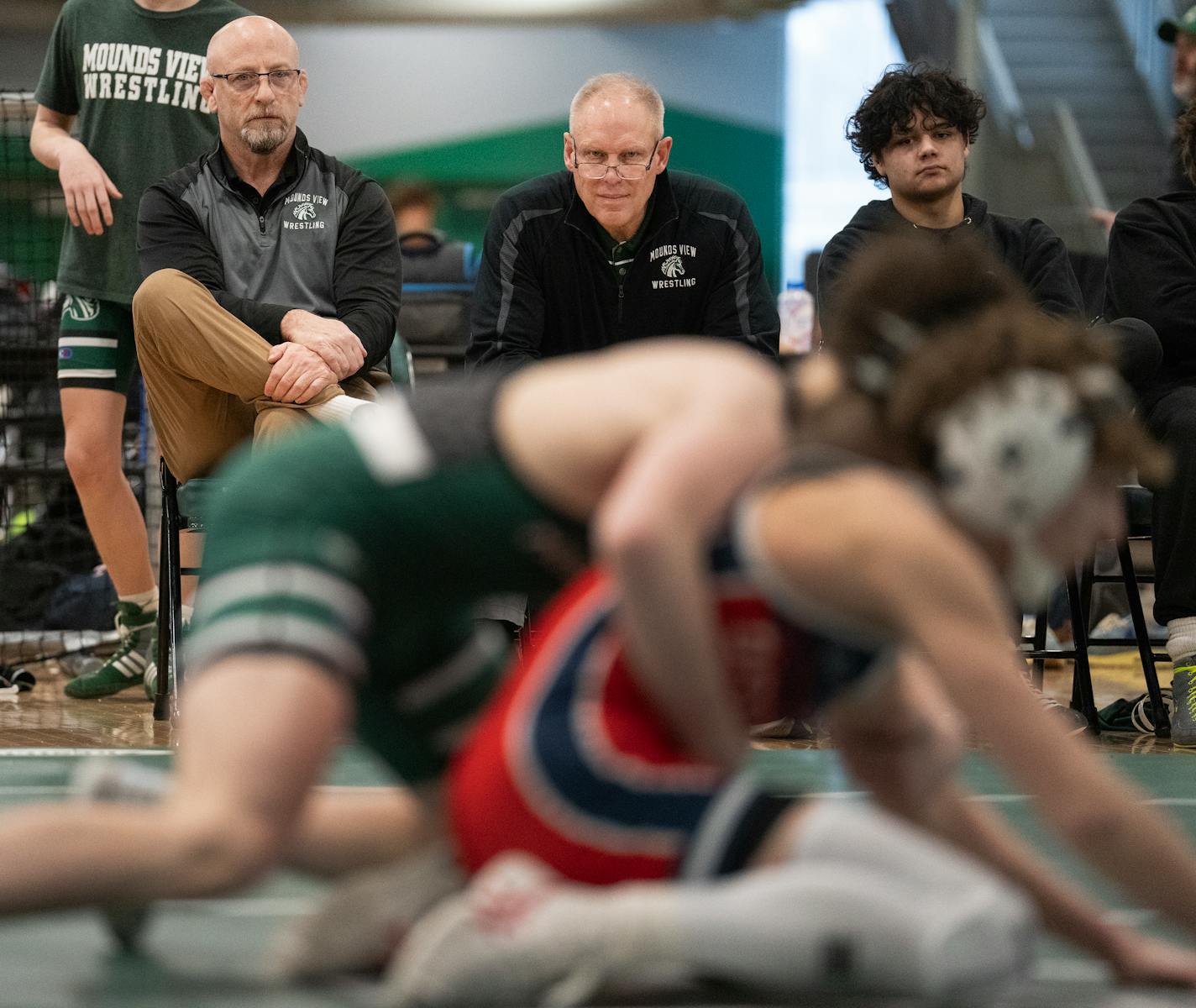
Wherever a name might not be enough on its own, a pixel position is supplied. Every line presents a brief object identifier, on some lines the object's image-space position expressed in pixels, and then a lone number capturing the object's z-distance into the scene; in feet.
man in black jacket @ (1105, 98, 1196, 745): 28.02
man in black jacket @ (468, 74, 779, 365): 29.78
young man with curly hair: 29.71
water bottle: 48.32
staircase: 69.97
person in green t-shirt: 31.63
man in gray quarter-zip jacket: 27.55
